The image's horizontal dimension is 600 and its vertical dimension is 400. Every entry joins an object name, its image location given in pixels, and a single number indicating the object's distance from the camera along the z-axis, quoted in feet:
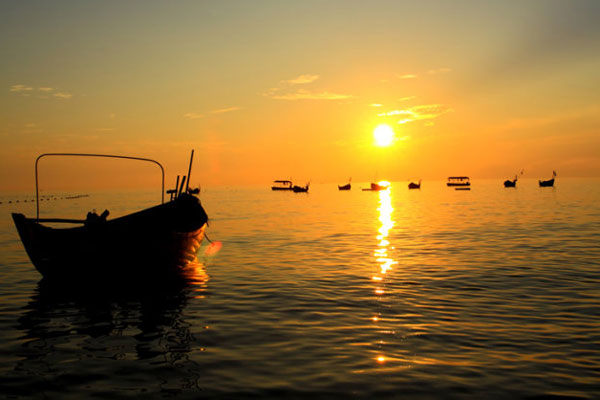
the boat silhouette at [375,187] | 644.97
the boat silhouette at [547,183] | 494.01
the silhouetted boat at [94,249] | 47.42
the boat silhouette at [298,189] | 511.81
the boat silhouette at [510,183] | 518.70
